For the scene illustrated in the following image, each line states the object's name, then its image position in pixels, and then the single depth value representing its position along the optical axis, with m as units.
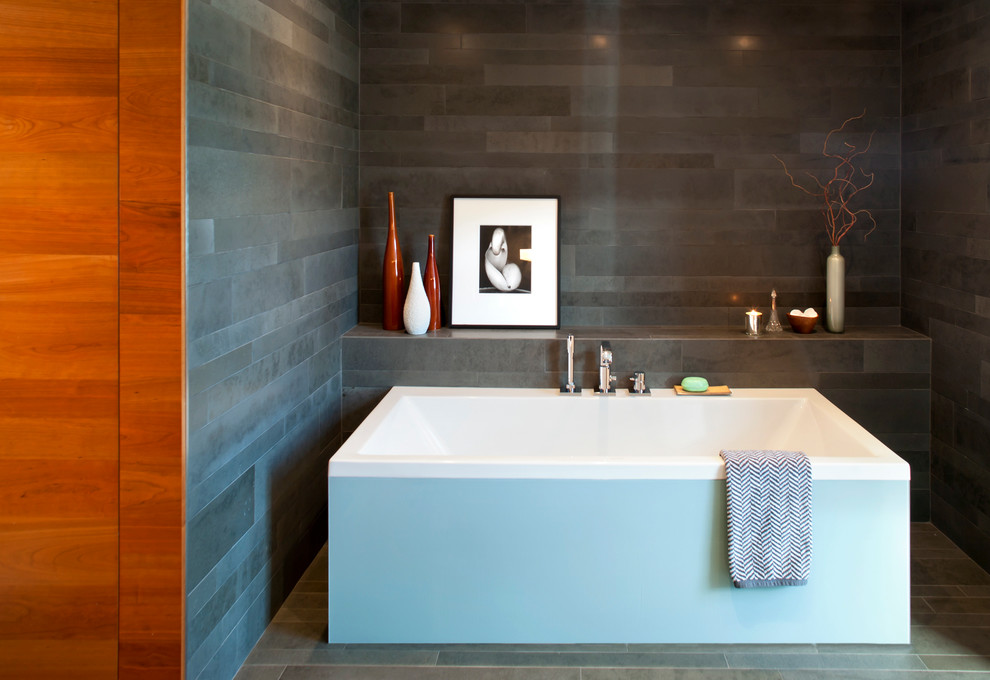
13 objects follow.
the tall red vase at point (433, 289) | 4.27
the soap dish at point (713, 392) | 3.97
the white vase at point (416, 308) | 4.14
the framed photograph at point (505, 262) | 4.38
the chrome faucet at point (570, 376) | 3.98
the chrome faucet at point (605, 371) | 3.93
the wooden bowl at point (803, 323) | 4.16
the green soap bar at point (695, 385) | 3.97
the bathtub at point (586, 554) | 2.94
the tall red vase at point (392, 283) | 4.25
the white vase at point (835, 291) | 4.23
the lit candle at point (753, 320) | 4.18
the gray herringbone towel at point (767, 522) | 2.88
